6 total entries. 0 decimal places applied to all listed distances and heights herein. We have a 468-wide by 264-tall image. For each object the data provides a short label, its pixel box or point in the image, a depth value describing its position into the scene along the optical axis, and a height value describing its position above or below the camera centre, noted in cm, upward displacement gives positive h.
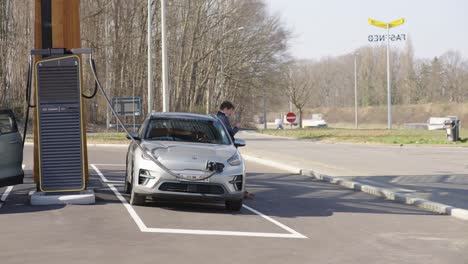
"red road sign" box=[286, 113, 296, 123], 5367 +17
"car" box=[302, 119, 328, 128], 9131 -51
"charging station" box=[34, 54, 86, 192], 1195 -1
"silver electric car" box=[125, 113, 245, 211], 1102 -77
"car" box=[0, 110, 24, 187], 1158 -43
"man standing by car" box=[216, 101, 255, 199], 1385 +14
